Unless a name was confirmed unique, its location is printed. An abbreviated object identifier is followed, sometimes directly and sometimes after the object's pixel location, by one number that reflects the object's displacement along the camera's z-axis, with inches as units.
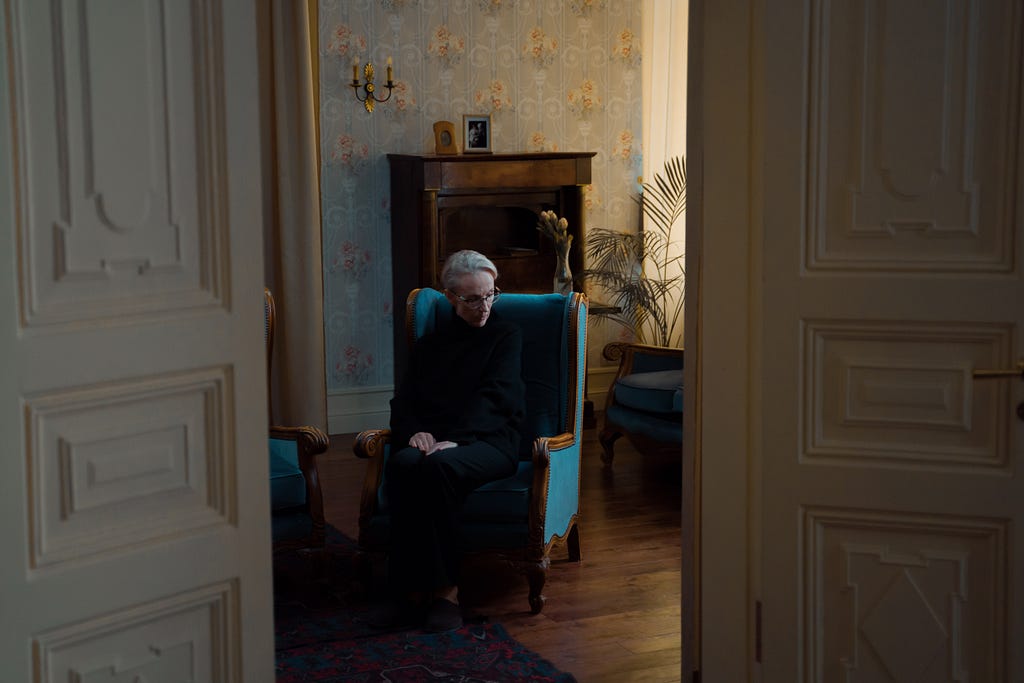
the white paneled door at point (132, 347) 71.3
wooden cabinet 232.8
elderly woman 146.8
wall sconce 239.1
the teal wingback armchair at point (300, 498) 153.3
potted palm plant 254.2
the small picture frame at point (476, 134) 247.6
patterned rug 130.5
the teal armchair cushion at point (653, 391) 204.5
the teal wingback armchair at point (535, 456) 151.2
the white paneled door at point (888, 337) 87.7
